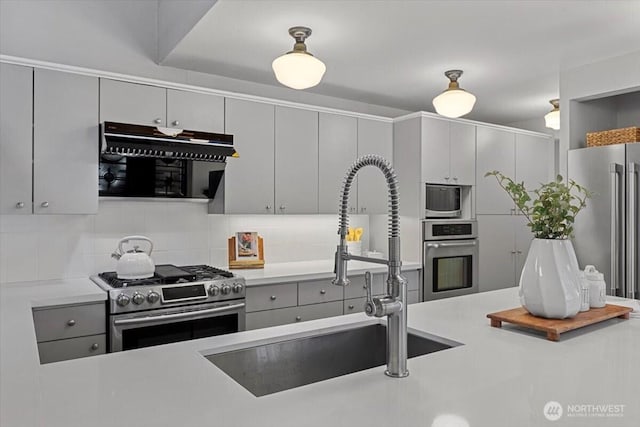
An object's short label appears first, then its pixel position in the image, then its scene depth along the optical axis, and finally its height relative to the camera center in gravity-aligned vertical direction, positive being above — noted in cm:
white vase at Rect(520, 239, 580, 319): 162 -22
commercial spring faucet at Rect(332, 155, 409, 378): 121 -22
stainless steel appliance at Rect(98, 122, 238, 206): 272 +36
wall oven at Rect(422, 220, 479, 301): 387 -35
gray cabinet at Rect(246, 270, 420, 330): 302 -58
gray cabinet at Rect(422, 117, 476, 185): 392 +57
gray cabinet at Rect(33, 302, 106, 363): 233 -58
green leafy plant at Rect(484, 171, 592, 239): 163 +3
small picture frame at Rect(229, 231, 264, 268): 348 -25
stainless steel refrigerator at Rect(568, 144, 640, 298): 304 +0
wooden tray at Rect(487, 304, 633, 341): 157 -37
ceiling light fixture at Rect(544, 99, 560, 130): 383 +81
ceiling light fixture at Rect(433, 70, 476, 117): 311 +77
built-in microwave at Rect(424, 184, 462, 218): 396 +14
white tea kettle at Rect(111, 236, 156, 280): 273 -29
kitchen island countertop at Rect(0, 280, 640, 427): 97 -41
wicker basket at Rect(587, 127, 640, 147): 311 +56
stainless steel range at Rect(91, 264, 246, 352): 250 -51
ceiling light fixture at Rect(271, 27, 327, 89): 252 +82
